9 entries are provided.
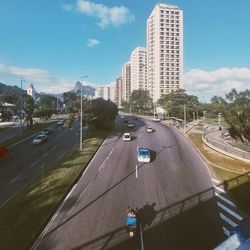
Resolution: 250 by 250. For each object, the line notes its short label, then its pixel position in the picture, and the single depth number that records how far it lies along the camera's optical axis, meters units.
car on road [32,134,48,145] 52.53
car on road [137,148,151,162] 36.91
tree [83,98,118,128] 59.32
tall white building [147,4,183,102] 176.25
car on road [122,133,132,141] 52.97
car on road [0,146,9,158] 41.59
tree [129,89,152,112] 164.00
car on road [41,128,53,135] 63.82
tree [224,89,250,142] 43.47
